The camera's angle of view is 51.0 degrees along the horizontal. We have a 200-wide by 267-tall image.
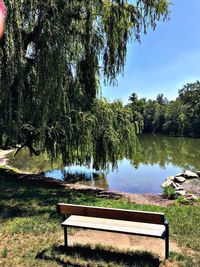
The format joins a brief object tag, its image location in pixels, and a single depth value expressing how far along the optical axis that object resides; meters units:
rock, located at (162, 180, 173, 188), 8.51
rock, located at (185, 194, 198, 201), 5.91
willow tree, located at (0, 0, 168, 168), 5.13
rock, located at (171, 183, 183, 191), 7.76
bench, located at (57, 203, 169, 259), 2.67
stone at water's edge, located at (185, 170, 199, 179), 9.55
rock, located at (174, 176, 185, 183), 9.00
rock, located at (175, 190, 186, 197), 6.20
